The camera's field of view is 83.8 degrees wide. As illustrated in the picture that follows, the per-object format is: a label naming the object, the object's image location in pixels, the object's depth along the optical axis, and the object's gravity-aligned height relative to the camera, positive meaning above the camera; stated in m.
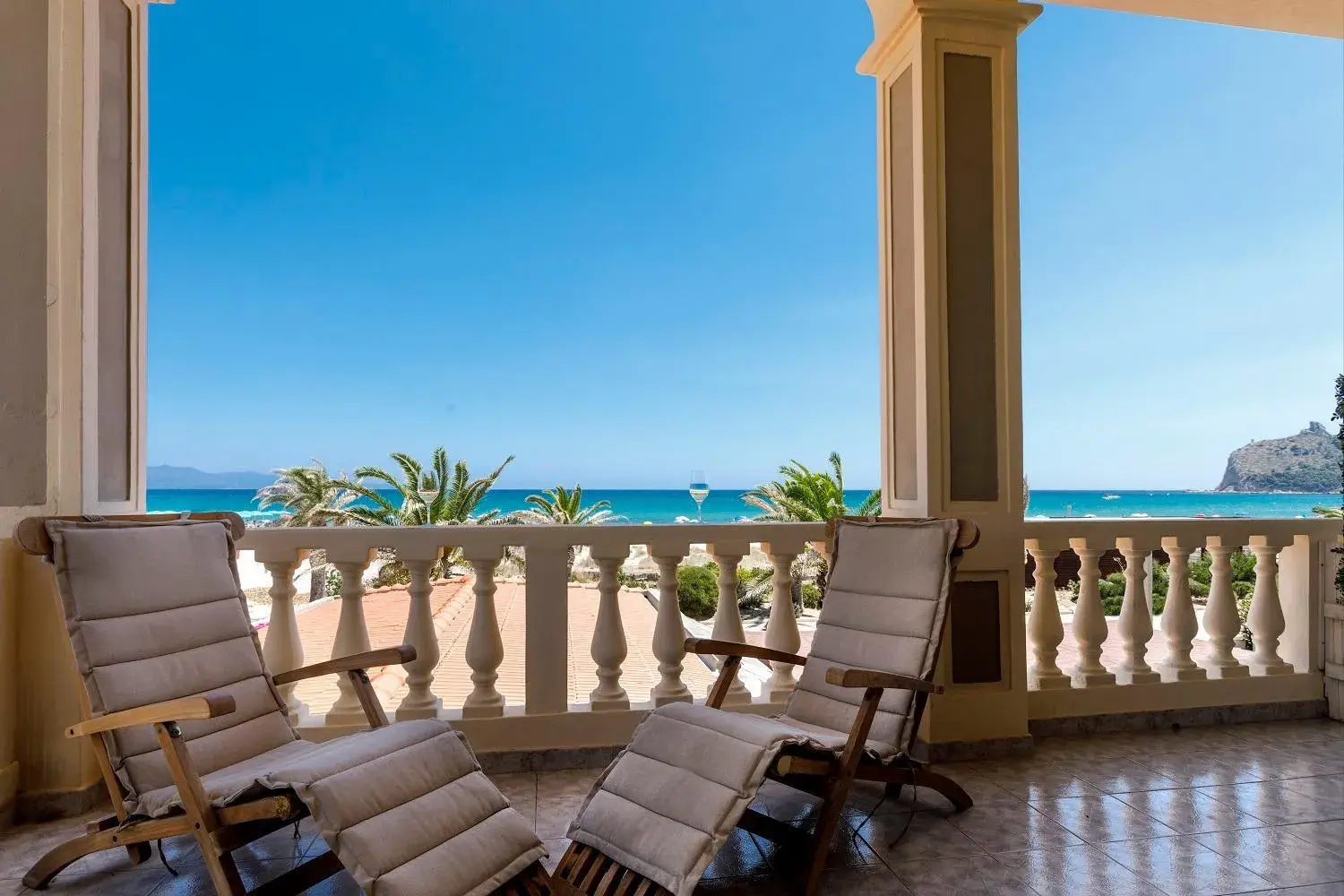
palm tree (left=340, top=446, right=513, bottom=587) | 14.84 -0.79
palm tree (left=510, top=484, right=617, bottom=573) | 16.47 -1.14
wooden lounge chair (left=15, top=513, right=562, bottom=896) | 1.73 -0.76
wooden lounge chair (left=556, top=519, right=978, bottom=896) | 1.89 -0.83
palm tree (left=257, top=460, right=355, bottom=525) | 17.64 -0.97
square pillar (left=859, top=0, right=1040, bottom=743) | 3.12 +0.51
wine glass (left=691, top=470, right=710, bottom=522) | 5.29 -0.24
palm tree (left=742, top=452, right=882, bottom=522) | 12.70 -0.72
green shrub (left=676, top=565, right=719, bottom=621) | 18.28 -3.46
